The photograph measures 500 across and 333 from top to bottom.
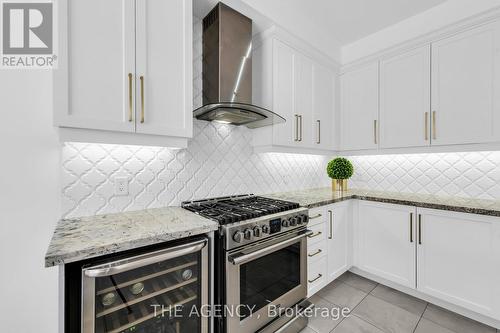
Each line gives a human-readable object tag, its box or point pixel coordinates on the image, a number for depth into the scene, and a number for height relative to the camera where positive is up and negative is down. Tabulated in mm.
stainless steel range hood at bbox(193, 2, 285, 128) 1748 +811
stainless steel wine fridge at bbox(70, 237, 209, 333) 938 -618
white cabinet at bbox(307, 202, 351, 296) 1998 -792
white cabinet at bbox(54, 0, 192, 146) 1125 +548
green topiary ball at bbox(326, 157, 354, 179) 2656 -53
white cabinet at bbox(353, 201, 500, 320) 1727 -793
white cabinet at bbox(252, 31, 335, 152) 2100 +730
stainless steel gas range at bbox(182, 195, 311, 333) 1330 -680
